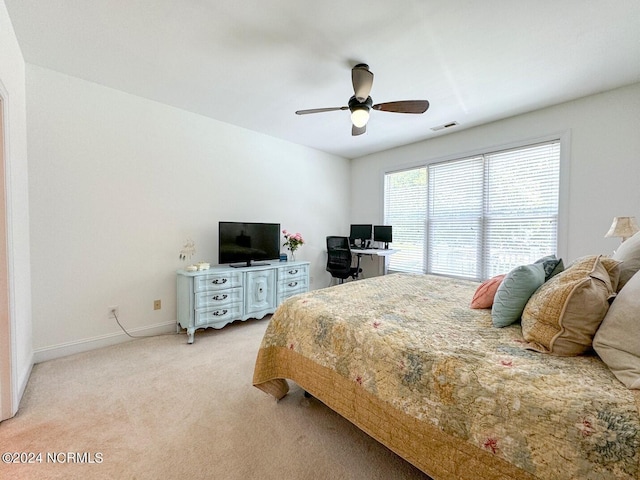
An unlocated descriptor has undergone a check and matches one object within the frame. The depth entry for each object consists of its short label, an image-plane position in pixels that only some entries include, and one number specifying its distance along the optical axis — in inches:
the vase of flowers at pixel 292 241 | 157.2
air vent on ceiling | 138.3
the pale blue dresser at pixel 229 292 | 110.6
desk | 166.9
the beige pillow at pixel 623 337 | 33.9
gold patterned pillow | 40.6
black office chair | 166.6
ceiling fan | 84.1
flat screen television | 128.9
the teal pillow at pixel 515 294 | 53.7
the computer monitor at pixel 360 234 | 187.7
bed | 30.0
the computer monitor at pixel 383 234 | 177.2
